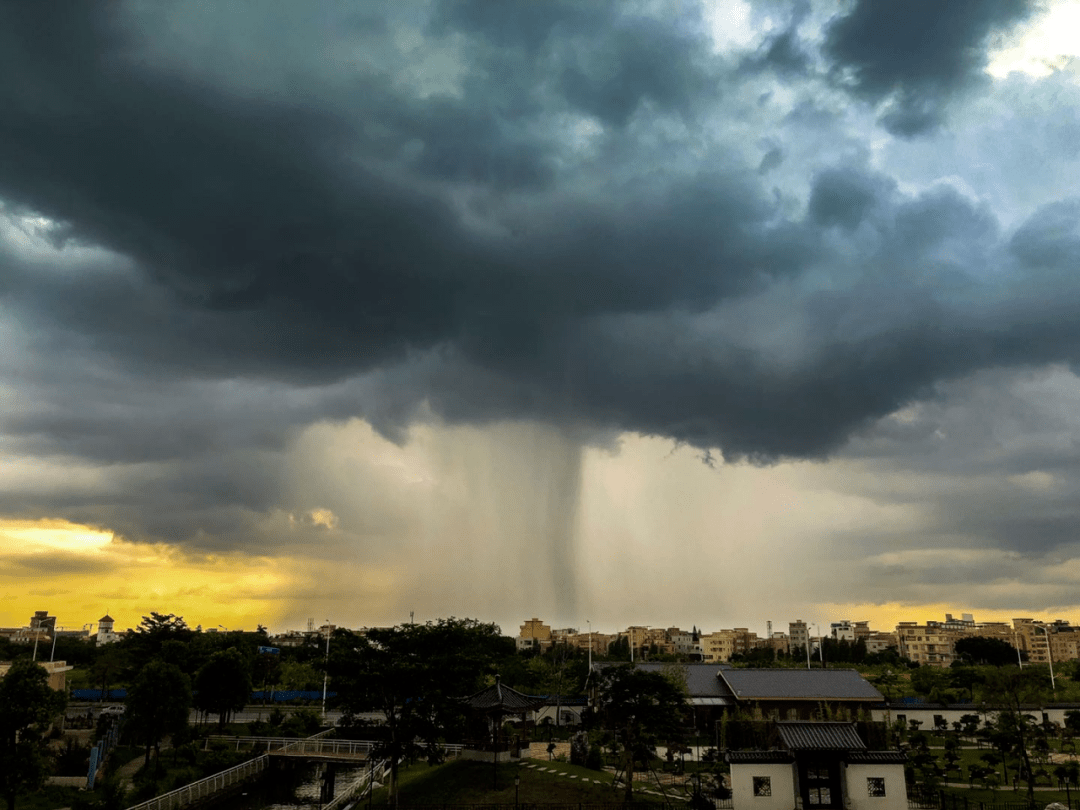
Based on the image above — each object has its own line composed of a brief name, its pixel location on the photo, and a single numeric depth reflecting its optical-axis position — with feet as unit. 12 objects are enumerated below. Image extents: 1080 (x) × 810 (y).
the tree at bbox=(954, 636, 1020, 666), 549.54
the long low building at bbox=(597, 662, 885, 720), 228.84
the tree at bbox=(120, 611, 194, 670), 267.18
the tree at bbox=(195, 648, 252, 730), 225.15
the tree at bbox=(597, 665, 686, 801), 146.41
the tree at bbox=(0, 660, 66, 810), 117.80
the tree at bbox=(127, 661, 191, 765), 174.91
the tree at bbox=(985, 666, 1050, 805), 157.17
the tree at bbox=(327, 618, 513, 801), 149.28
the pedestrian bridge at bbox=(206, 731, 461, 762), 182.66
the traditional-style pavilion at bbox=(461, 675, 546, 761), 171.53
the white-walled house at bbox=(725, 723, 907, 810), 134.31
